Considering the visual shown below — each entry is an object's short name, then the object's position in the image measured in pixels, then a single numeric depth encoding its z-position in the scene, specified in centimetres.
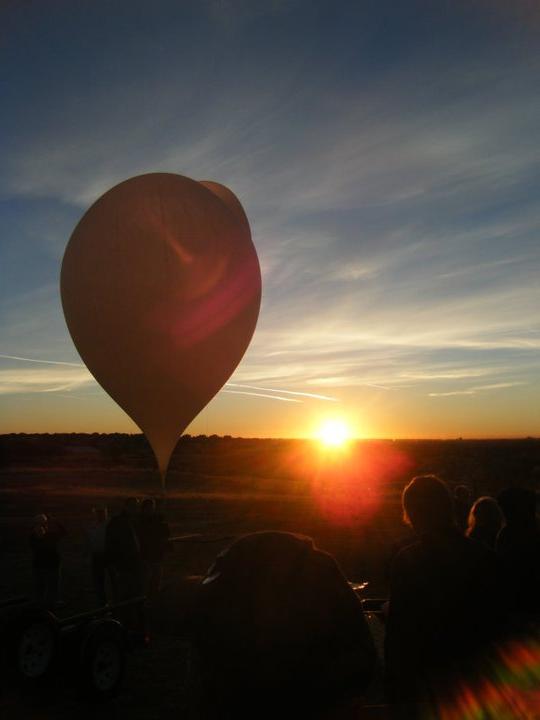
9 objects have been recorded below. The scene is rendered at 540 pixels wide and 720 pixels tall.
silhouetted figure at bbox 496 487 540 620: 345
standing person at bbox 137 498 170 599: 971
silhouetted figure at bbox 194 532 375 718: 148
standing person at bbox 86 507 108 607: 902
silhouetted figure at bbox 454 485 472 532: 792
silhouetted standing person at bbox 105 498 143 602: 855
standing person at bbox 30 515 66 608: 1006
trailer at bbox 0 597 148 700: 646
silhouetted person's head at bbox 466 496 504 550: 499
